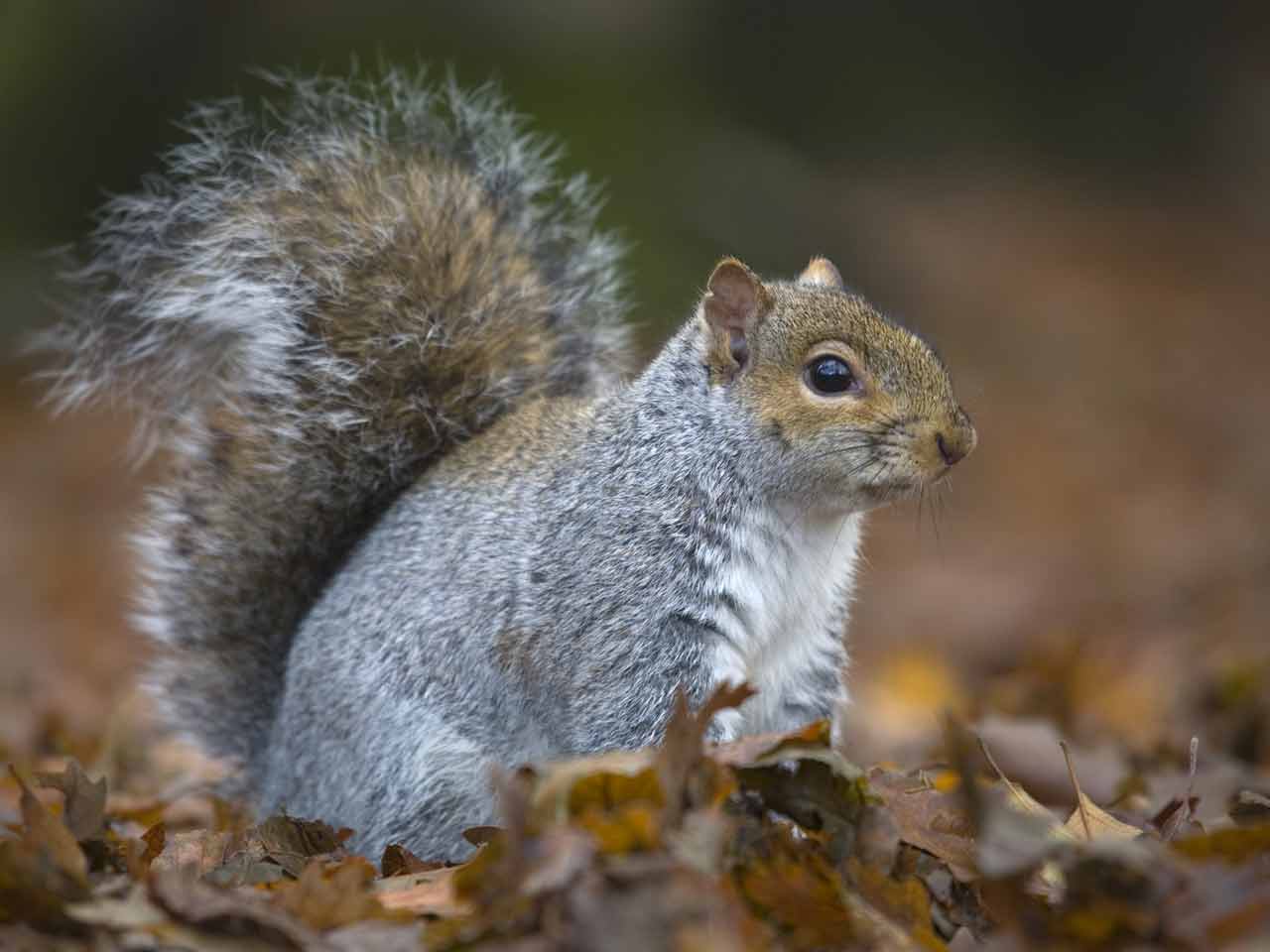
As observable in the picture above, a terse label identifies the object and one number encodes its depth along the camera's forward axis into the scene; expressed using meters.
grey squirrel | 5.65
